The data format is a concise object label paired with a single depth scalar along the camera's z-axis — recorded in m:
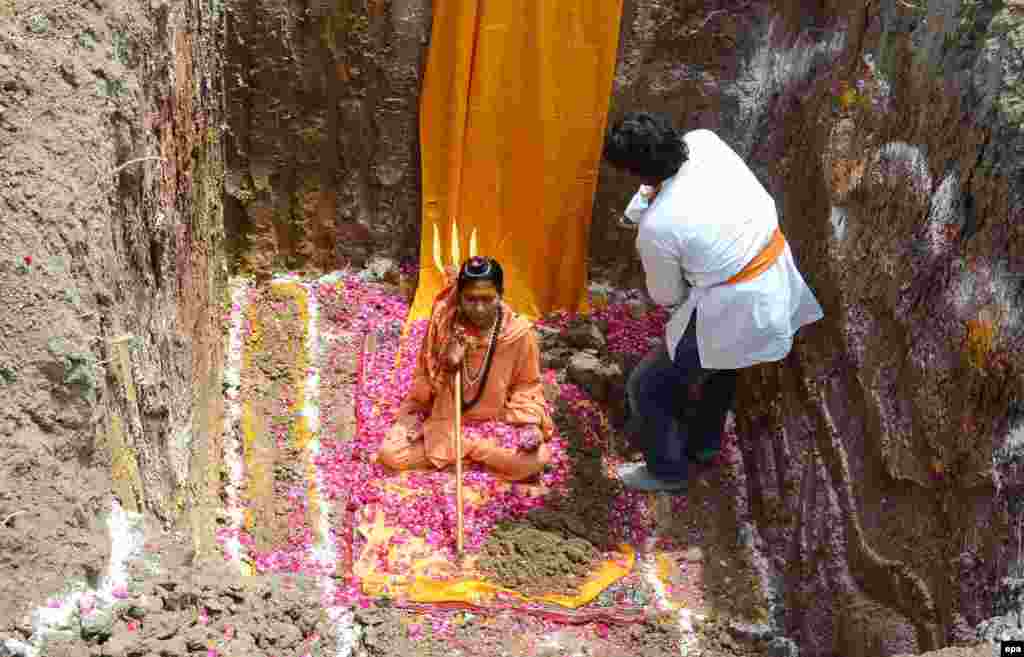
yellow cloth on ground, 4.32
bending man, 4.10
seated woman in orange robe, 4.70
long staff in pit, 4.50
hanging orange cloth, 5.42
